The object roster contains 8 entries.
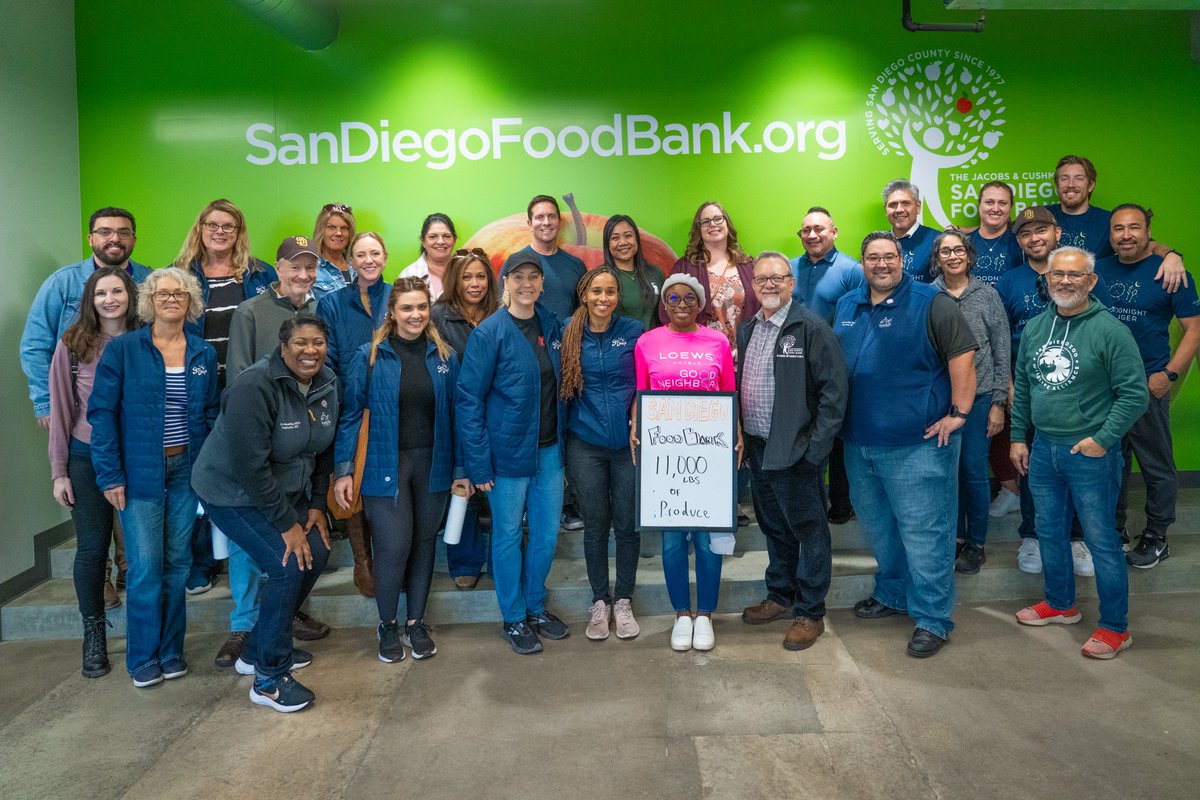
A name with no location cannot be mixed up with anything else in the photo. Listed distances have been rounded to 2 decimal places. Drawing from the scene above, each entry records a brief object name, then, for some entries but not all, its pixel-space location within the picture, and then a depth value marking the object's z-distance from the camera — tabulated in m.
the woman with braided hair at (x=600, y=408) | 3.78
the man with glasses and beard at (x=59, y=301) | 4.12
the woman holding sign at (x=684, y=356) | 3.71
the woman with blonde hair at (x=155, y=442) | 3.49
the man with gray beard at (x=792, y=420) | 3.67
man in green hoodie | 3.61
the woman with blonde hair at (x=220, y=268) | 4.20
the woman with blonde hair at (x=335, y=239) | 4.70
